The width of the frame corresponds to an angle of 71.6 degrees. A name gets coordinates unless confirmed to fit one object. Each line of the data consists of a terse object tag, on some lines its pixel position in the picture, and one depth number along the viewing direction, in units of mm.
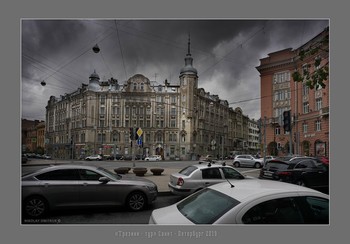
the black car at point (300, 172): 8461
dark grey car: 5398
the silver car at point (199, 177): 7391
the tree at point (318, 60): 5785
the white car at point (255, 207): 2932
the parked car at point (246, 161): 19314
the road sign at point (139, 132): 12695
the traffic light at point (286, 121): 9945
